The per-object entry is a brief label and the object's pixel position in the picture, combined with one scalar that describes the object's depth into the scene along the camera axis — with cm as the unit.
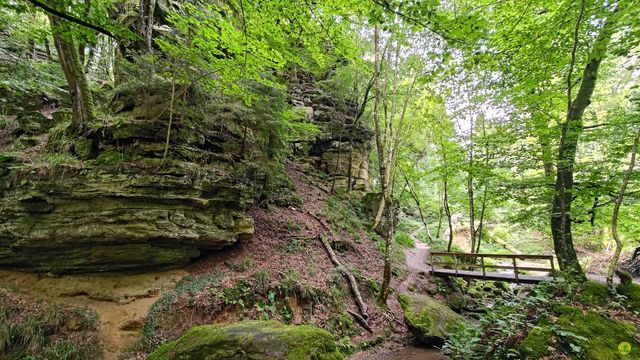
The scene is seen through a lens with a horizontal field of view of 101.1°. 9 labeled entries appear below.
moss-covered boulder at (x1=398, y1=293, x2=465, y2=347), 730
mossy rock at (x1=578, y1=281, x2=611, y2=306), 523
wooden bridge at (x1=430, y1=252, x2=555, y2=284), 1019
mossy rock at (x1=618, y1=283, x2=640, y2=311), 509
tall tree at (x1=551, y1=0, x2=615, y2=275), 685
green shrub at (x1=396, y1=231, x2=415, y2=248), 1755
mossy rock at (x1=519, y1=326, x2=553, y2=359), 404
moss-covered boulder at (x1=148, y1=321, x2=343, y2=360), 318
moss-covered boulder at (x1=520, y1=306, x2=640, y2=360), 394
